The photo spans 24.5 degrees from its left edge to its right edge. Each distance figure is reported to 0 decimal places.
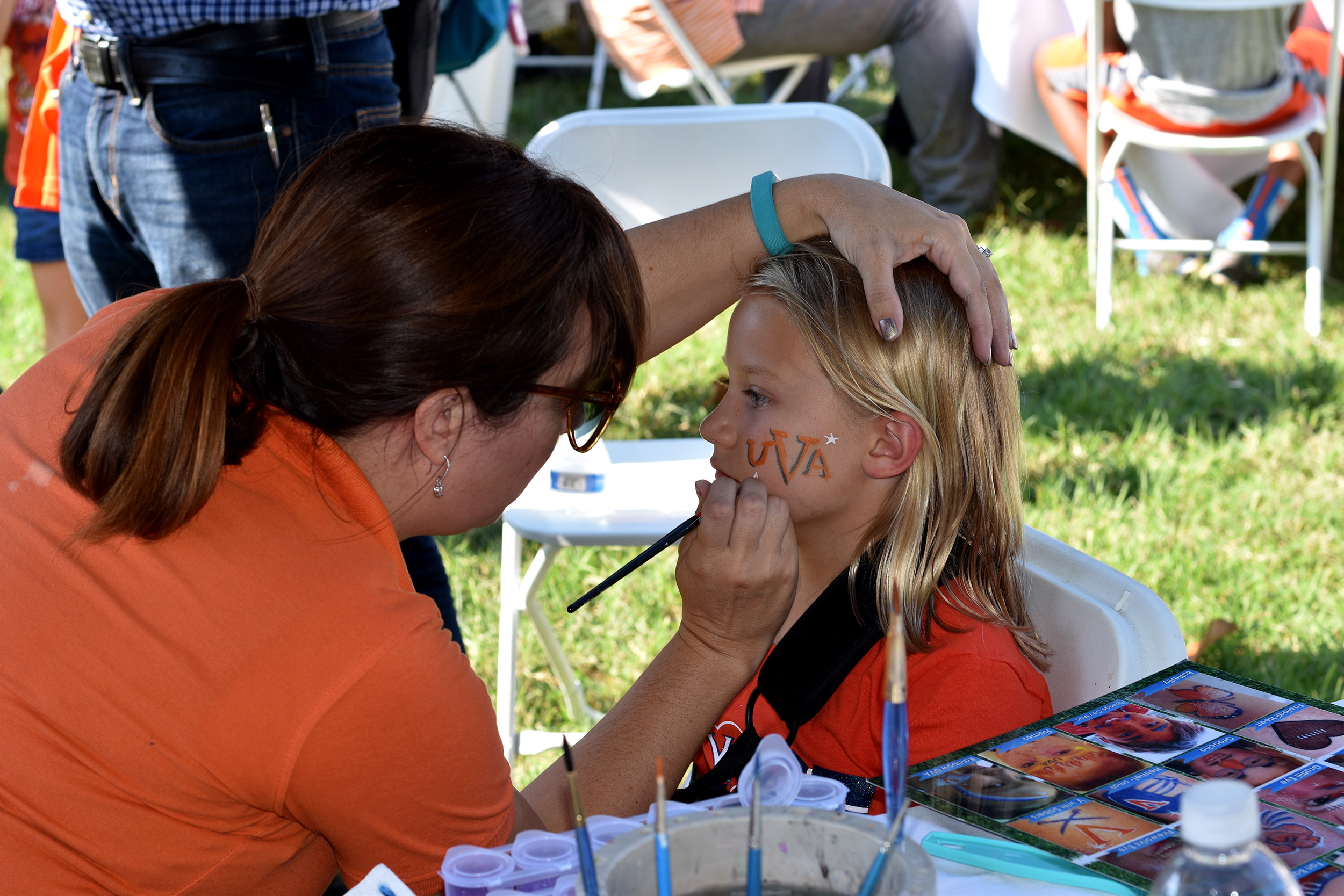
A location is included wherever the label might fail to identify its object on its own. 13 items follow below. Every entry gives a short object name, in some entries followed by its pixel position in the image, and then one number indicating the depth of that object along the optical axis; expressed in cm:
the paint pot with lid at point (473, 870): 179
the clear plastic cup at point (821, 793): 180
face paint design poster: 177
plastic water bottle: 133
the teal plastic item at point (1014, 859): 176
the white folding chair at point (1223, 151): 396
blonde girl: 212
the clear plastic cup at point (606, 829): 180
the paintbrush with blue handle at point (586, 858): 151
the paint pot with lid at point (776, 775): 179
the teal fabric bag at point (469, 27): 279
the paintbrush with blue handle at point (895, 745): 142
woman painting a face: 187
